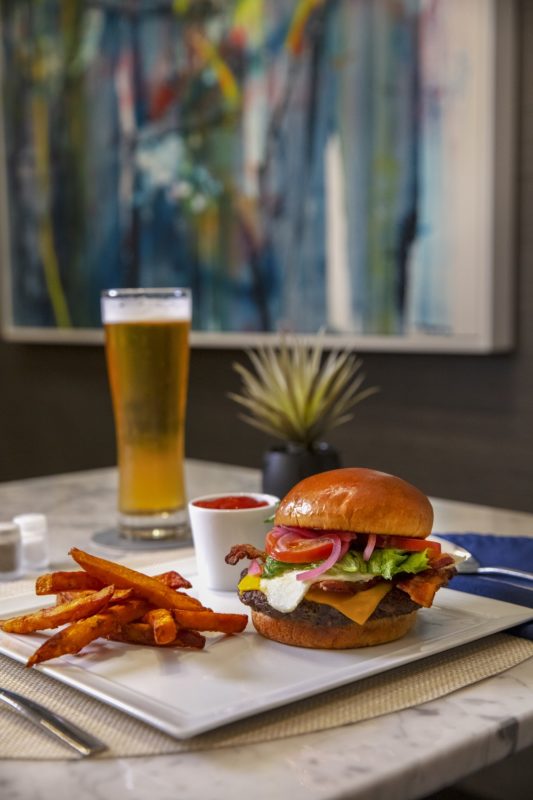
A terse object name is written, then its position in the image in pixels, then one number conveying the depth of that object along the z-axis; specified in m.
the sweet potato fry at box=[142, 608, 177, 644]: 0.92
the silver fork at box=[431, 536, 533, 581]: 1.17
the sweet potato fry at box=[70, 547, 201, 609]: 0.97
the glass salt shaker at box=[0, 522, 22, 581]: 1.32
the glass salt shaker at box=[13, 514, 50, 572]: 1.38
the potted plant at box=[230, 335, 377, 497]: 1.57
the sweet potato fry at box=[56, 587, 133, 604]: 0.96
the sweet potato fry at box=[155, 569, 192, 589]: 1.06
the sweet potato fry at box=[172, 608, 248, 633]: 0.95
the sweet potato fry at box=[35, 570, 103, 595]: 0.99
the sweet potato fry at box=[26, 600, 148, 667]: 0.89
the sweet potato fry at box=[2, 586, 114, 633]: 0.94
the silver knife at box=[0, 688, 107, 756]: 0.77
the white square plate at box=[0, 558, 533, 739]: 0.81
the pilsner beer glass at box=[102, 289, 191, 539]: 1.52
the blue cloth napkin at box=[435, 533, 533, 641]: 1.10
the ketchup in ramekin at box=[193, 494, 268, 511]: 1.24
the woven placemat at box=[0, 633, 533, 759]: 0.79
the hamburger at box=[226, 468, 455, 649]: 0.94
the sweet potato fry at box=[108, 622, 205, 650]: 0.95
